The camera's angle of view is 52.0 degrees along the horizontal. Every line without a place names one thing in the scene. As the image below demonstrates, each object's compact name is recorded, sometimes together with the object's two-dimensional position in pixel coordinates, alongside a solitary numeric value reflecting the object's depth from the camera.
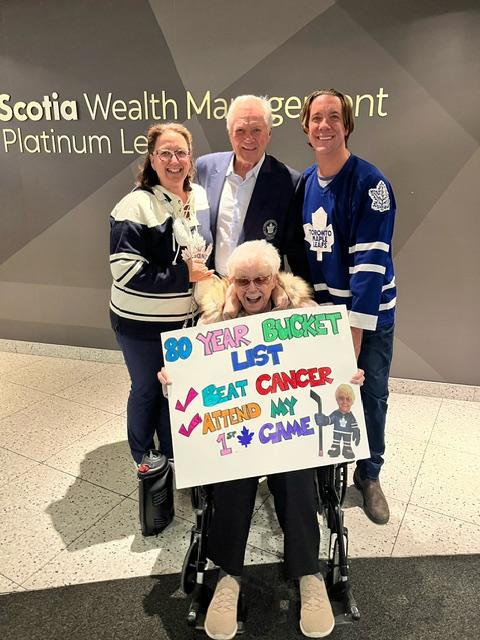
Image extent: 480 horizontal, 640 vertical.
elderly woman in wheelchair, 1.62
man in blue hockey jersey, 1.87
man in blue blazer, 1.97
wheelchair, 1.65
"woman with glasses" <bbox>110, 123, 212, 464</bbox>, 1.95
